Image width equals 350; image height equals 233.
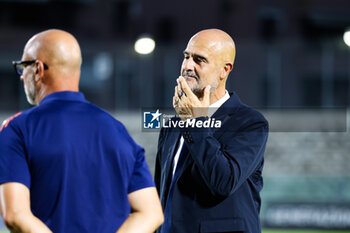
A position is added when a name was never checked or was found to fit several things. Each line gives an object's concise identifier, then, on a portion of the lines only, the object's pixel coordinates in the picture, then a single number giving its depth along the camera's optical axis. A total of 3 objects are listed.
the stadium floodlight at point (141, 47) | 27.90
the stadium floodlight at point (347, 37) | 27.29
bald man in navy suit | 4.73
